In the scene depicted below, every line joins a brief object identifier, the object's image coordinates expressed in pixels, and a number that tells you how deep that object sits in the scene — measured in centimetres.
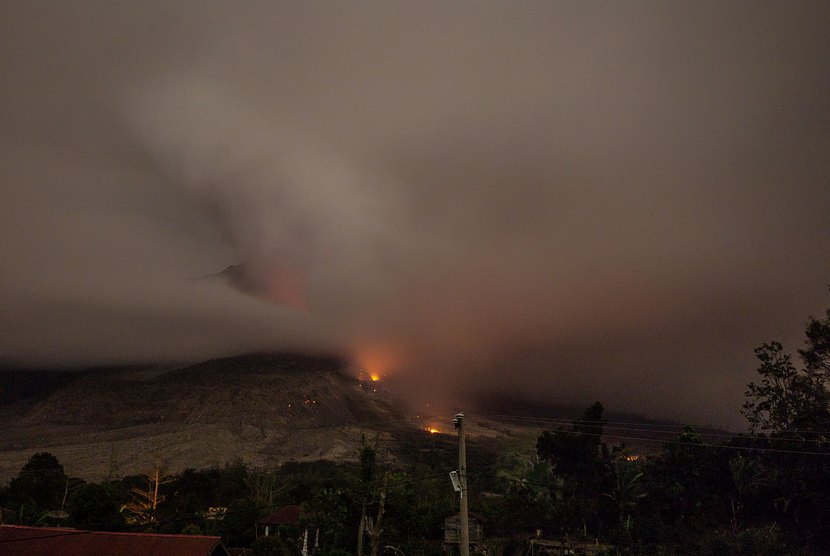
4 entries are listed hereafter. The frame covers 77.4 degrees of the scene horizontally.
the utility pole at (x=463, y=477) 2169
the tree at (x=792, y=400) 5600
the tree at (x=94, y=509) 5056
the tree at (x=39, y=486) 8112
